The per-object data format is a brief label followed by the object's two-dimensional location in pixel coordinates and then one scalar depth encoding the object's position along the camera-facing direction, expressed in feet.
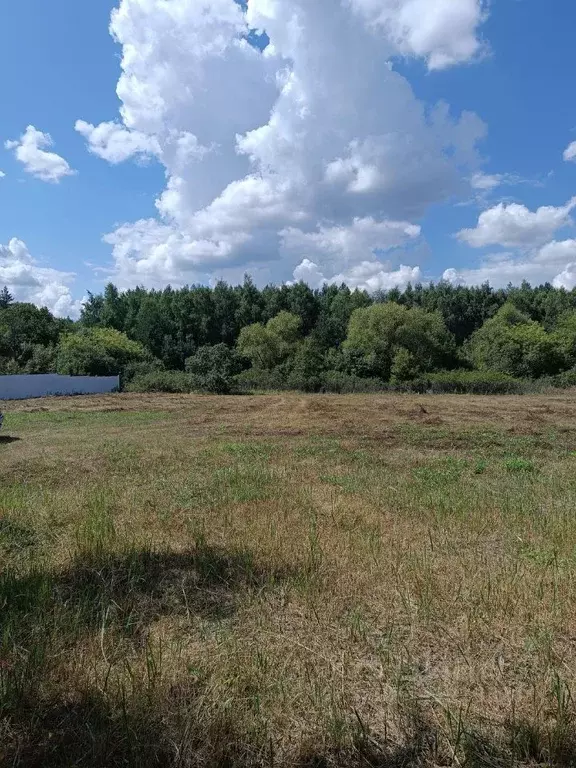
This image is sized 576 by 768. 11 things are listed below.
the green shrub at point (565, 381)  144.56
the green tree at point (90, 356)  130.50
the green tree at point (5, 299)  259.64
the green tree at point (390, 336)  175.32
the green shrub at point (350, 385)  137.59
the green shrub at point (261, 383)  141.18
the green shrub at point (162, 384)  127.54
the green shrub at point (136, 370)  136.03
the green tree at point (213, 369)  126.93
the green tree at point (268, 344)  193.88
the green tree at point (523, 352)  183.32
